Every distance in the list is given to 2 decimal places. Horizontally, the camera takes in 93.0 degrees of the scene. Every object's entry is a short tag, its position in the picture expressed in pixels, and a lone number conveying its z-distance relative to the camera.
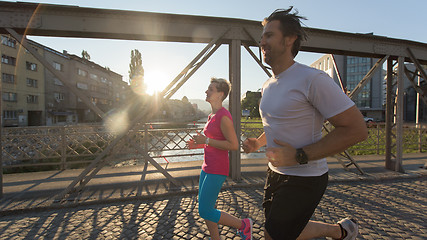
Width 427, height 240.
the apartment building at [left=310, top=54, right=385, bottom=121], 54.28
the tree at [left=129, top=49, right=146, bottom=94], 40.94
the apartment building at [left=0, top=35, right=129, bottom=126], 29.38
